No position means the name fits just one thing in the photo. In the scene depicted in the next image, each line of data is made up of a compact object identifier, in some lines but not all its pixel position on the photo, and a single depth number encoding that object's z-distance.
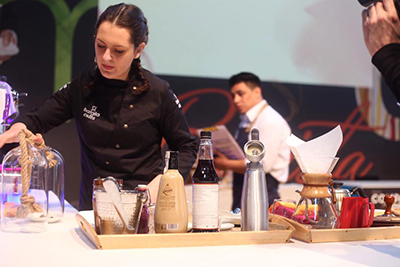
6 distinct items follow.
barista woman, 4.19
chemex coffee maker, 3.22
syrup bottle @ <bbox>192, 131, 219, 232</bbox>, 3.13
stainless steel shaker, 3.17
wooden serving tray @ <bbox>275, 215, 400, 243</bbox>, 3.17
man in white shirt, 6.38
